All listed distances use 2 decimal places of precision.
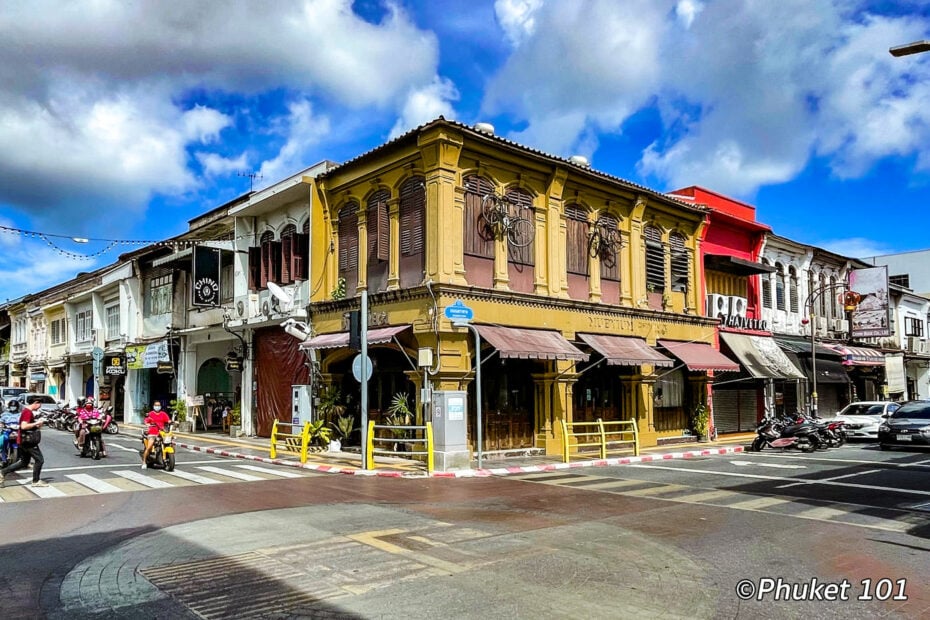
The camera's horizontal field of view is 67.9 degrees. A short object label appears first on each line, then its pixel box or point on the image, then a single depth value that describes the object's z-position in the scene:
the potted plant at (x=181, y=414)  28.75
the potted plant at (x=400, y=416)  18.42
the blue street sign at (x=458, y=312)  16.56
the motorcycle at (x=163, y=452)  15.52
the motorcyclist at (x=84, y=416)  18.14
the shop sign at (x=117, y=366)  33.16
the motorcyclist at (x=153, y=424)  15.55
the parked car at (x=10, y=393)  34.55
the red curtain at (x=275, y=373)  23.23
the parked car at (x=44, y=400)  31.77
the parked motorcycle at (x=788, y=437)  20.94
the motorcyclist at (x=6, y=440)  14.80
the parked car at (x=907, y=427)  21.11
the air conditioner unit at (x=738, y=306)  27.89
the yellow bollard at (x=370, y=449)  16.09
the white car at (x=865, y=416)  25.83
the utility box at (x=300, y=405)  19.92
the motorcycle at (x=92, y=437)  17.81
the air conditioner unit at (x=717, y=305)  26.95
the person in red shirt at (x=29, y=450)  12.88
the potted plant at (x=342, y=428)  20.25
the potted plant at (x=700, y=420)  25.08
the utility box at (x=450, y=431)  16.11
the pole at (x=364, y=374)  16.18
